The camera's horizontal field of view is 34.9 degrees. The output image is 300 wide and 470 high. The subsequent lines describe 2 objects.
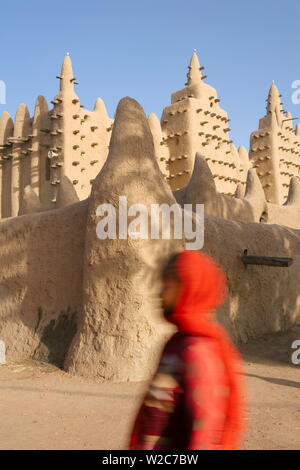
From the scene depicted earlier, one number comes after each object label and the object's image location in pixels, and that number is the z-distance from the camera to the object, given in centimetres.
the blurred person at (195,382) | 169
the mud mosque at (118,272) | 667
